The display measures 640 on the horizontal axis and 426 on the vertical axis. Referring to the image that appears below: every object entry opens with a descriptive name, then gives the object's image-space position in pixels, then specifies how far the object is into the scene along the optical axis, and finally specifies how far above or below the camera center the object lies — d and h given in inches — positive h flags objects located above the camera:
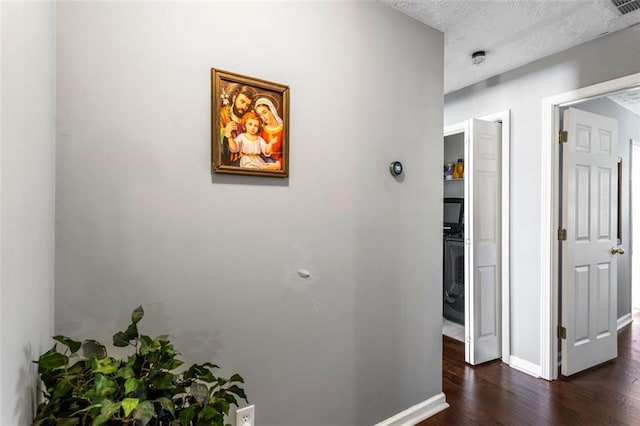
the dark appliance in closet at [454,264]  138.2 -22.0
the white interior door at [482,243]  109.4 -10.2
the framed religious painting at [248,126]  53.7 +14.8
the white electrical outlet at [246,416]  56.2 -35.4
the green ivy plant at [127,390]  31.3 -18.4
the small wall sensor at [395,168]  74.7 +10.1
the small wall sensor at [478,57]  97.3 +47.0
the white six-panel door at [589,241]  100.6 -9.1
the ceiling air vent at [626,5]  74.9 +48.5
